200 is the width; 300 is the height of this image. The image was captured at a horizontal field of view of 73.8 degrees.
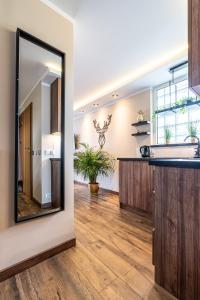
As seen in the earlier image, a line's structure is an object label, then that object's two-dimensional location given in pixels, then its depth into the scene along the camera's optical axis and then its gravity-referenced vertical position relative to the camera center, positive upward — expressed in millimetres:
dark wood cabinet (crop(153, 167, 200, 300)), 820 -537
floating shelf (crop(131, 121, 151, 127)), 2748 +598
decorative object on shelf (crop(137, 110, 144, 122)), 2849 +764
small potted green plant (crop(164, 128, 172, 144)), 2462 +303
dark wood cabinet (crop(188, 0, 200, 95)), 875 +731
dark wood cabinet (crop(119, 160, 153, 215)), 2113 -582
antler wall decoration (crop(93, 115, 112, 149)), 3659 +618
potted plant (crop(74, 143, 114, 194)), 3510 -353
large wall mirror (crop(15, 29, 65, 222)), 1173 +234
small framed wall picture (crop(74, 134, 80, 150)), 4699 +378
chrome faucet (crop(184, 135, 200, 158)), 1957 -10
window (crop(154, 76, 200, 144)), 2258 +738
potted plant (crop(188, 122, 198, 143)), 2147 +313
